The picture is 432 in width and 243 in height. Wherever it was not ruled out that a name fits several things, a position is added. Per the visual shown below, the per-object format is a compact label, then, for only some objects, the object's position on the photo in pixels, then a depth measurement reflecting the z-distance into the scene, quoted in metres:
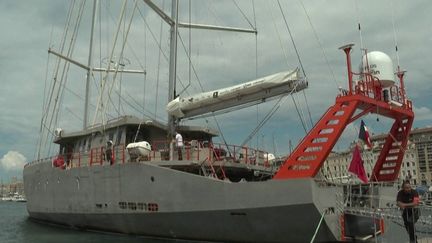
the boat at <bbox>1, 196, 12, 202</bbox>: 150.04
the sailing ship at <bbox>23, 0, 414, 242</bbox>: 12.60
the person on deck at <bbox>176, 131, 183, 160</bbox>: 15.98
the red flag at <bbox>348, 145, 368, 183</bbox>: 14.81
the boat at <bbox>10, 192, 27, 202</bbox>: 137.68
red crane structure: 12.63
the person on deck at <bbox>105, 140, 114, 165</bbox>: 17.72
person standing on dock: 9.87
